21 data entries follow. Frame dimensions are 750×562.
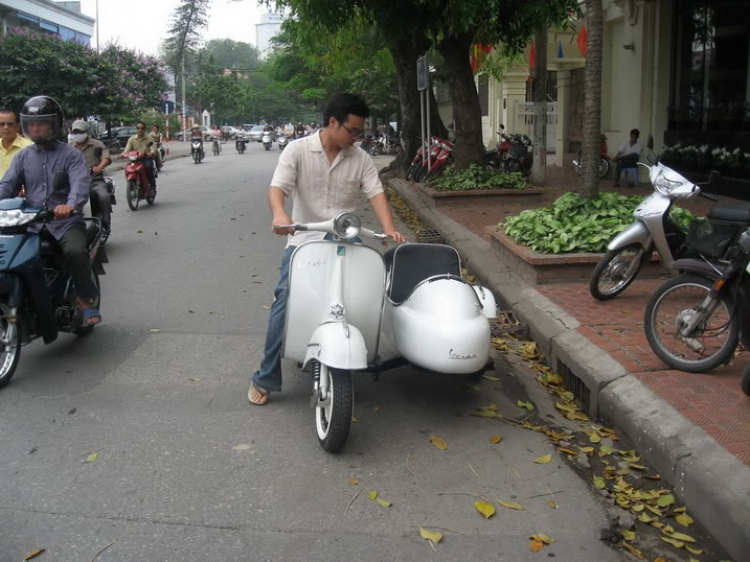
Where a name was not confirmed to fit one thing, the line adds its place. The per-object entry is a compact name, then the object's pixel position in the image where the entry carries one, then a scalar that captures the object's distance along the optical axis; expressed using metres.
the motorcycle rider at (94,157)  9.69
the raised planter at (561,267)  7.09
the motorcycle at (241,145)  40.38
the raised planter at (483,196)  13.21
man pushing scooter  4.49
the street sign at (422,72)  15.52
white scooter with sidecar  3.99
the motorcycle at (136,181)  14.30
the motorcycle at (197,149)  30.00
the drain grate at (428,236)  7.36
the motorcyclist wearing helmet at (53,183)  5.55
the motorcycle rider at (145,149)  14.73
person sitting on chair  16.31
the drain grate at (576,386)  5.03
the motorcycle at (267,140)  46.88
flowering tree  27.48
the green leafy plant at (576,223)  7.28
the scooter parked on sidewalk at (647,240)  6.42
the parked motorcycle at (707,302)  4.53
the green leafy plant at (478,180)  13.54
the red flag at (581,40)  19.36
